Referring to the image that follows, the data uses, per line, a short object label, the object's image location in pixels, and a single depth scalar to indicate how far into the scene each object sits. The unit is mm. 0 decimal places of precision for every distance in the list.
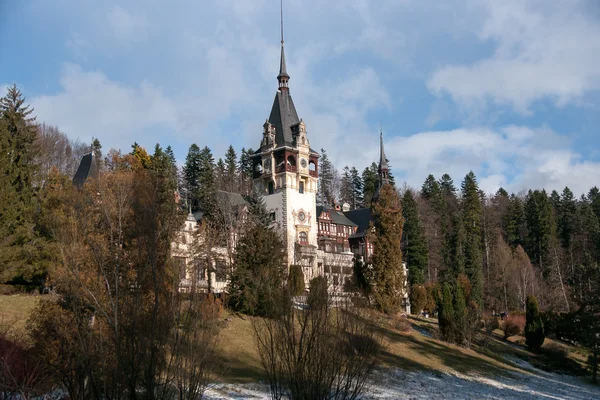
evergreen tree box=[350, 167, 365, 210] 102438
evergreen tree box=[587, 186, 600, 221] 91938
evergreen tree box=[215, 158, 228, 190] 75962
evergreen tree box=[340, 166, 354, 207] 104188
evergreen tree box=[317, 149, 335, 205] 102400
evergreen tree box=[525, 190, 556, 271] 76812
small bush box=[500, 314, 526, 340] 46000
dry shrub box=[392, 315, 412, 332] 36950
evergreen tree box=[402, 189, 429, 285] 60625
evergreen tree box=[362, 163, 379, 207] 95606
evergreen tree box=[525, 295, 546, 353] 41875
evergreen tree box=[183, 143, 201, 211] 83312
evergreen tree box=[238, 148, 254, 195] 86200
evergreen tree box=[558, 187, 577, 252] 85062
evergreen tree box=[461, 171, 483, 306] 60938
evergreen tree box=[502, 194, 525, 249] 84750
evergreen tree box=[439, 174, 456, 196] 112731
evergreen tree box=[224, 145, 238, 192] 81362
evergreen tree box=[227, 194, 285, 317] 33406
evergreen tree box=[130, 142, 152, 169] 54562
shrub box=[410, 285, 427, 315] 48969
